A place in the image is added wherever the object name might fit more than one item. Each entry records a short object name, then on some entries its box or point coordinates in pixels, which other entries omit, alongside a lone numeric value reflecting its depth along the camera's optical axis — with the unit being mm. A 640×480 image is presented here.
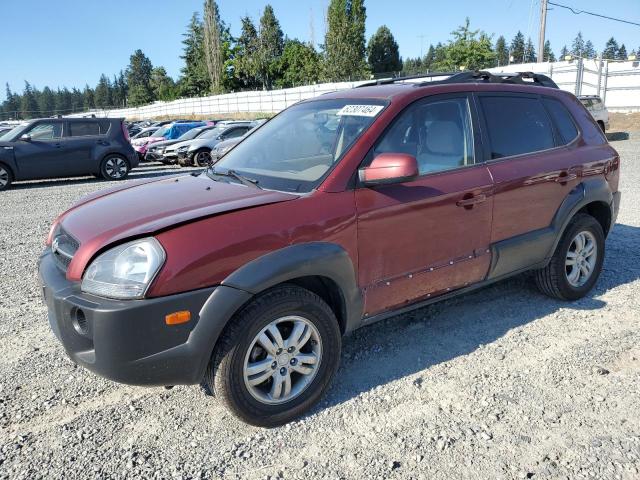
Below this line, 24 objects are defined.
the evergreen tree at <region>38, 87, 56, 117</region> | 122700
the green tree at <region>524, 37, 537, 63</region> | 100312
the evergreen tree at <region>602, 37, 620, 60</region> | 130812
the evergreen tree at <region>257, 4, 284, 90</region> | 69500
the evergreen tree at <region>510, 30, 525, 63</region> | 130400
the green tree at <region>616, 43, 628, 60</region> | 126000
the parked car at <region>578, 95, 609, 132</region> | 18641
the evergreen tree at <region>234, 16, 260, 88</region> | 70062
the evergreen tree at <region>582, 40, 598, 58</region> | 151588
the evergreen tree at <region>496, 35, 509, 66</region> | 137350
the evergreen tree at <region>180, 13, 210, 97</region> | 79700
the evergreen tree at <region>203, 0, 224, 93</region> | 70938
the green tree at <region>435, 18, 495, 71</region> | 39969
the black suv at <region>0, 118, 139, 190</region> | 12922
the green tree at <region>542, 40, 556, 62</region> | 98275
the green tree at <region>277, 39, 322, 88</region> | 58750
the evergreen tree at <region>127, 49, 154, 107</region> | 120125
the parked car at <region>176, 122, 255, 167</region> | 17062
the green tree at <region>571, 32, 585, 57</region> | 152300
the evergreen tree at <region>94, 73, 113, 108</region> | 120888
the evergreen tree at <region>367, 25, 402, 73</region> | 70875
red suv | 2506
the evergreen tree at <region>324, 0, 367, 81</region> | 53531
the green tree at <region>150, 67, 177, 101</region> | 90812
